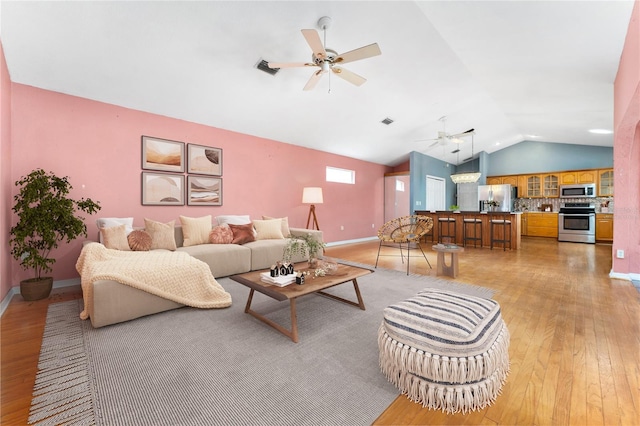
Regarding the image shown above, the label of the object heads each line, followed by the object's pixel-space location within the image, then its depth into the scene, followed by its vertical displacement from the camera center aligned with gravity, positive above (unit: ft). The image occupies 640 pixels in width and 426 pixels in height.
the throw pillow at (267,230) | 15.81 -1.08
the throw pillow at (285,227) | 17.02 -0.98
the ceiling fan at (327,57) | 8.29 +5.22
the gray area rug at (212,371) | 4.43 -3.31
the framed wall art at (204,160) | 15.03 +3.03
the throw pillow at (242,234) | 14.35 -1.20
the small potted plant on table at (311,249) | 8.60 -1.24
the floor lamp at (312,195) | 19.17 +1.21
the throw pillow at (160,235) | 12.15 -1.05
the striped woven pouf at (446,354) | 4.53 -2.51
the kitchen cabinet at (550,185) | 27.86 +2.75
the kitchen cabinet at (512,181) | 29.86 +3.53
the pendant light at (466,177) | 22.54 +2.95
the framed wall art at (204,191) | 15.11 +1.23
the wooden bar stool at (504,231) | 20.90 -1.52
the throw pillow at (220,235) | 13.89 -1.23
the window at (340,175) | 23.30 +3.32
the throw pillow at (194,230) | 13.36 -0.96
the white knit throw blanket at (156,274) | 8.00 -1.97
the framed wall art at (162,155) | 13.55 +3.00
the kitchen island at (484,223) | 20.83 -0.92
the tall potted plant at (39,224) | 9.46 -0.43
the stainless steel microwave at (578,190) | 25.40 +2.06
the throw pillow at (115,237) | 10.76 -1.05
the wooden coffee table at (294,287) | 6.86 -2.06
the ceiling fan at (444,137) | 19.53 +5.57
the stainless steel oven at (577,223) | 24.25 -1.07
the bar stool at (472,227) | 22.30 -1.28
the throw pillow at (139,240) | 11.21 -1.21
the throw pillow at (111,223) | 11.37 -0.48
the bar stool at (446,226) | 23.56 -1.35
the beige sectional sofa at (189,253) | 7.54 -2.44
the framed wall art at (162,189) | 13.61 +1.20
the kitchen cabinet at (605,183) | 24.86 +2.71
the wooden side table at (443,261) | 12.42 -2.40
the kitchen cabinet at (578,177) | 25.75 +3.44
